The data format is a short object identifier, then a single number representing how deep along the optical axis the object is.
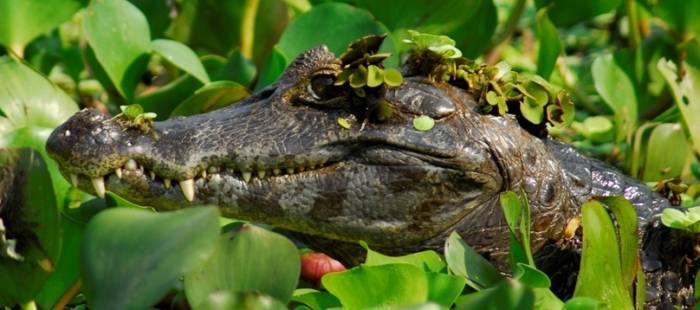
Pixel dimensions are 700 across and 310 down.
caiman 7.36
